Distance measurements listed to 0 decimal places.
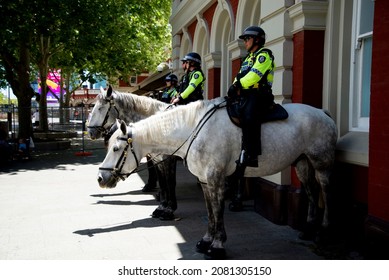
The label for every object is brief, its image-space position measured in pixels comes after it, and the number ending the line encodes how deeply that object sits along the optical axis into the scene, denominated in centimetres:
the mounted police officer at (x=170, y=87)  876
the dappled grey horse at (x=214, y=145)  504
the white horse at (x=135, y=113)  736
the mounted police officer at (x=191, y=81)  710
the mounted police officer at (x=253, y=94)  496
